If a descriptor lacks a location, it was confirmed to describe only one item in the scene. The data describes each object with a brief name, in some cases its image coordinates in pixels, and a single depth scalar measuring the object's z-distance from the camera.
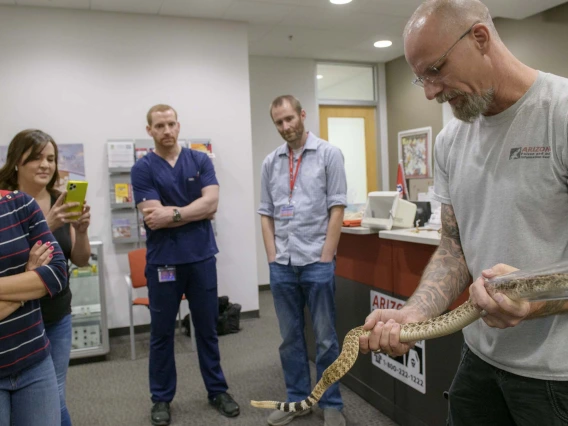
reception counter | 2.76
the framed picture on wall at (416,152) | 7.49
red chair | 4.86
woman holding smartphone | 2.28
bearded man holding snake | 1.21
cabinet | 4.63
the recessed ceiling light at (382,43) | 6.97
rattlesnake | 1.07
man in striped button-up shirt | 3.08
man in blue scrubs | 3.24
